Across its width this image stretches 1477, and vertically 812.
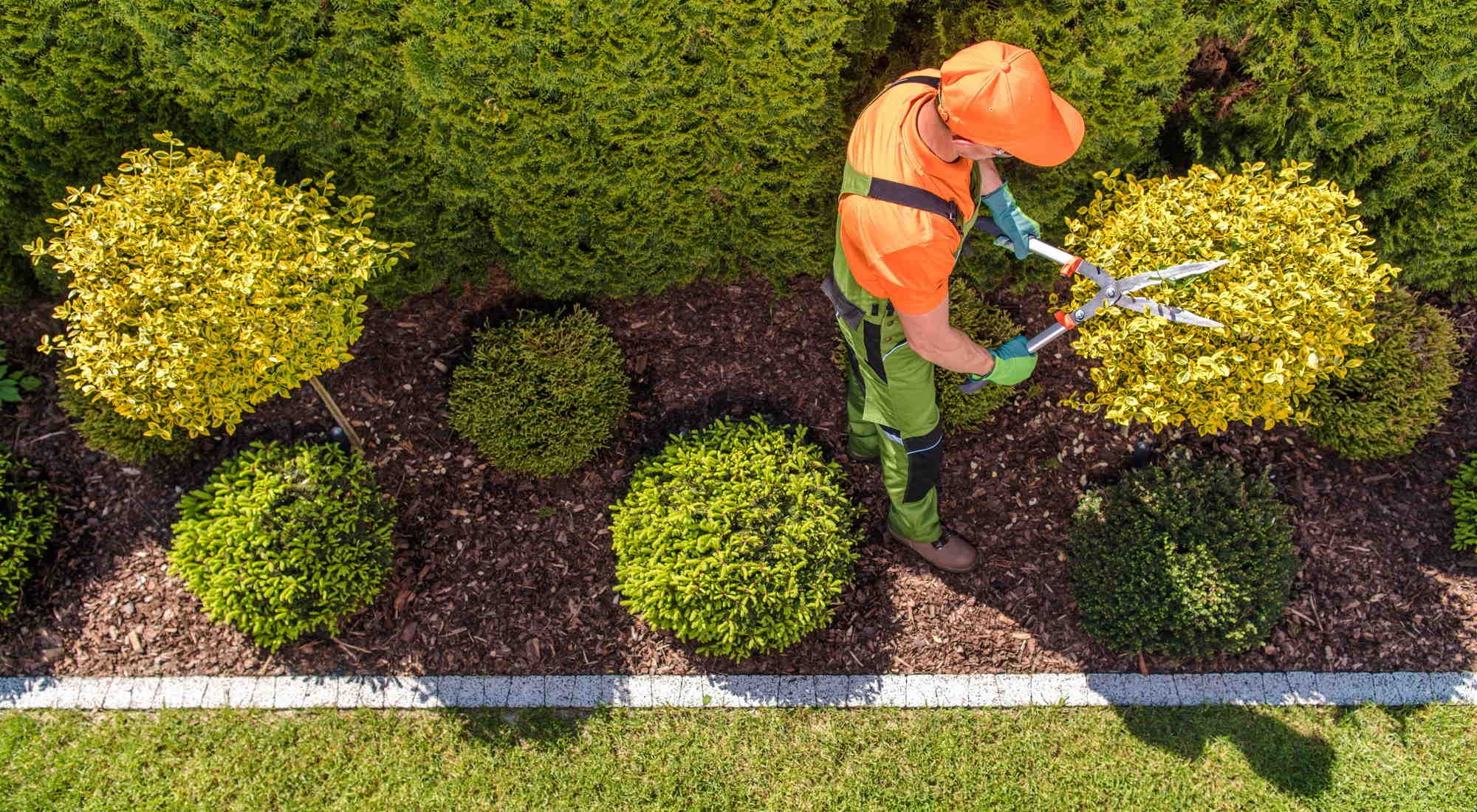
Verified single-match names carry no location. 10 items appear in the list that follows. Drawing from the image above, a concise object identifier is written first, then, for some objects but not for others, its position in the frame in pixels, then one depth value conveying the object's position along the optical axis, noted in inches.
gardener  139.5
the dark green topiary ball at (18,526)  216.1
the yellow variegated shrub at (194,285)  168.7
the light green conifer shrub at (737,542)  197.8
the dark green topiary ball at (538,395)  215.2
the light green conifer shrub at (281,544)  203.5
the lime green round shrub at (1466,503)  222.2
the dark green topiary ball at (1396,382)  212.8
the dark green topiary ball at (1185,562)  203.3
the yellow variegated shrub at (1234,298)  170.2
